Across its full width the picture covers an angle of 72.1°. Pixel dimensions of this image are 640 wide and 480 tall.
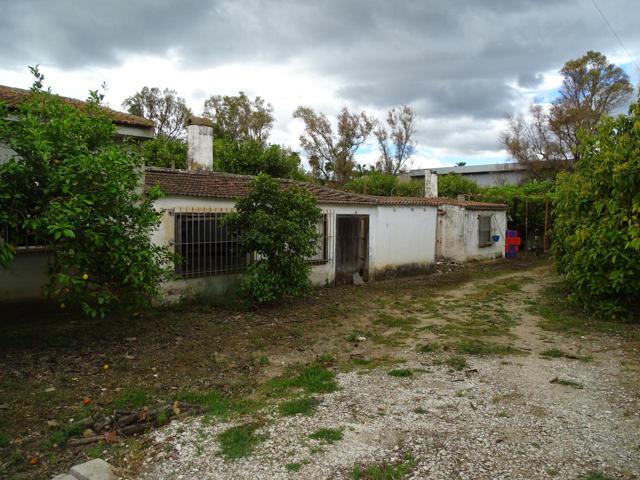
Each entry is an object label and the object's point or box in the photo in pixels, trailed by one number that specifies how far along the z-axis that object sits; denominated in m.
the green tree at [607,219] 7.97
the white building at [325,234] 8.58
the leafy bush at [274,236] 8.61
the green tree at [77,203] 5.26
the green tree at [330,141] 40.16
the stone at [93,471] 3.20
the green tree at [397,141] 41.28
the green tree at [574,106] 30.75
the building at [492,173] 38.69
